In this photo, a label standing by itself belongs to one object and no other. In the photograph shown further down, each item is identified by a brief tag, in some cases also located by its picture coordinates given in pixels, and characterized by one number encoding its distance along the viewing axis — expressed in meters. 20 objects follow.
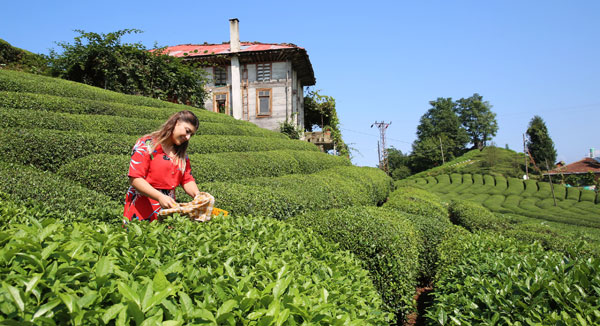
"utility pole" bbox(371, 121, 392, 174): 46.22
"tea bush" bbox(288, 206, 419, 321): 5.01
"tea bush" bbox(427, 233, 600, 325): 2.69
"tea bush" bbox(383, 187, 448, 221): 10.54
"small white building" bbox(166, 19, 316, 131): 23.66
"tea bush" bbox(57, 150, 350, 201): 6.93
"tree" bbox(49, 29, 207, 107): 16.58
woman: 3.48
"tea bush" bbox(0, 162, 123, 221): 5.04
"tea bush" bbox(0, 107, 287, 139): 8.00
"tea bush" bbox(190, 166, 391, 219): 6.43
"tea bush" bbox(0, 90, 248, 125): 9.07
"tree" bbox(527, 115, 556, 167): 53.69
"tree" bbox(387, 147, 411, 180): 60.87
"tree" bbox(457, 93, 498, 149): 66.81
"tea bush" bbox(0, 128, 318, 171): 7.22
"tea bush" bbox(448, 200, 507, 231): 13.09
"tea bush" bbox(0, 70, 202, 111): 10.15
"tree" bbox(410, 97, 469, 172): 60.53
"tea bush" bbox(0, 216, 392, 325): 1.33
